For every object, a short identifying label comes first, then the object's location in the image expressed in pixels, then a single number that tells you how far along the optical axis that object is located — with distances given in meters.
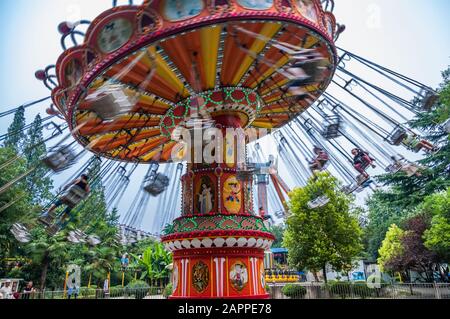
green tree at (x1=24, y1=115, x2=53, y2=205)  37.75
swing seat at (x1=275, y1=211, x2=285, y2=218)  12.84
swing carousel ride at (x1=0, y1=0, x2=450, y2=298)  7.48
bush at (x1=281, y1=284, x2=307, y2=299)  19.17
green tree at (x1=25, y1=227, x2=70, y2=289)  24.38
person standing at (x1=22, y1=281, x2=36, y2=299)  17.20
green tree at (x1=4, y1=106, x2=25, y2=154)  36.06
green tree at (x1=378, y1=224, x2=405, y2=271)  23.42
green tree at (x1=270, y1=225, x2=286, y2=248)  63.83
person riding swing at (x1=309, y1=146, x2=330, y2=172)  10.16
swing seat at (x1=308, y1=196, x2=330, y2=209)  10.16
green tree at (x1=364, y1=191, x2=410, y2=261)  36.19
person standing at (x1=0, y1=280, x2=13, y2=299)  16.46
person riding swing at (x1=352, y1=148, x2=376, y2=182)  10.23
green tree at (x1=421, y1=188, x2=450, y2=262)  17.23
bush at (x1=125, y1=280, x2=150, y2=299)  22.14
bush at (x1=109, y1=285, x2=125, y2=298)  22.13
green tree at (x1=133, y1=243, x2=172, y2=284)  29.91
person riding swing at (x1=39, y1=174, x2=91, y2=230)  8.98
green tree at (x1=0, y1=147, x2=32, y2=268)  21.34
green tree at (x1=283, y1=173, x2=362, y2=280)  19.61
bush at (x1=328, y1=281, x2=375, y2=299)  18.42
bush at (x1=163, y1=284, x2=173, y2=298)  21.20
